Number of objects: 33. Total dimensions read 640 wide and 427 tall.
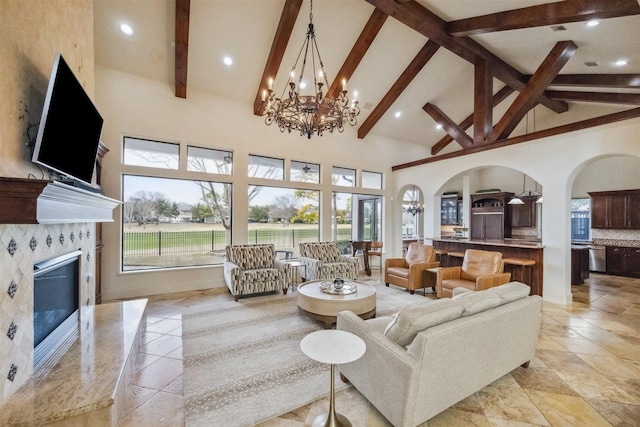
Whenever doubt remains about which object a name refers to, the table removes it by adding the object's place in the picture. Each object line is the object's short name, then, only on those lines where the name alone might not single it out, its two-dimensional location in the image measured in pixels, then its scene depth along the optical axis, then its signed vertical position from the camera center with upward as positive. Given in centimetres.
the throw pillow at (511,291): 227 -66
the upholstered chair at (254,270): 455 -101
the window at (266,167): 598 +107
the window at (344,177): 710 +103
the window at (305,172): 652 +106
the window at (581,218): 780 -5
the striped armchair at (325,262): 527 -99
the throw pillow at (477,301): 199 -66
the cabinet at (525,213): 877 +10
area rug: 202 -145
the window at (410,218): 1042 -11
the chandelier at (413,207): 946 +31
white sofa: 168 -93
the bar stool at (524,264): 474 -85
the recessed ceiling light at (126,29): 411 +284
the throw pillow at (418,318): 176 -69
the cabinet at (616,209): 671 +19
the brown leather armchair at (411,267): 495 -101
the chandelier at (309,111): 337 +138
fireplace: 202 -81
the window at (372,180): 767 +102
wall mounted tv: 188 +69
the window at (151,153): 489 +113
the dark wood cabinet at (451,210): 1056 +22
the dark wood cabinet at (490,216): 912 -1
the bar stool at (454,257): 582 -92
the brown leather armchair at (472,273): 405 -91
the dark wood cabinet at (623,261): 656 -111
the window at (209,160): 541 +110
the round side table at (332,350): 160 -83
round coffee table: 334 -113
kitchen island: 477 -71
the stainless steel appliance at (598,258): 704 -112
